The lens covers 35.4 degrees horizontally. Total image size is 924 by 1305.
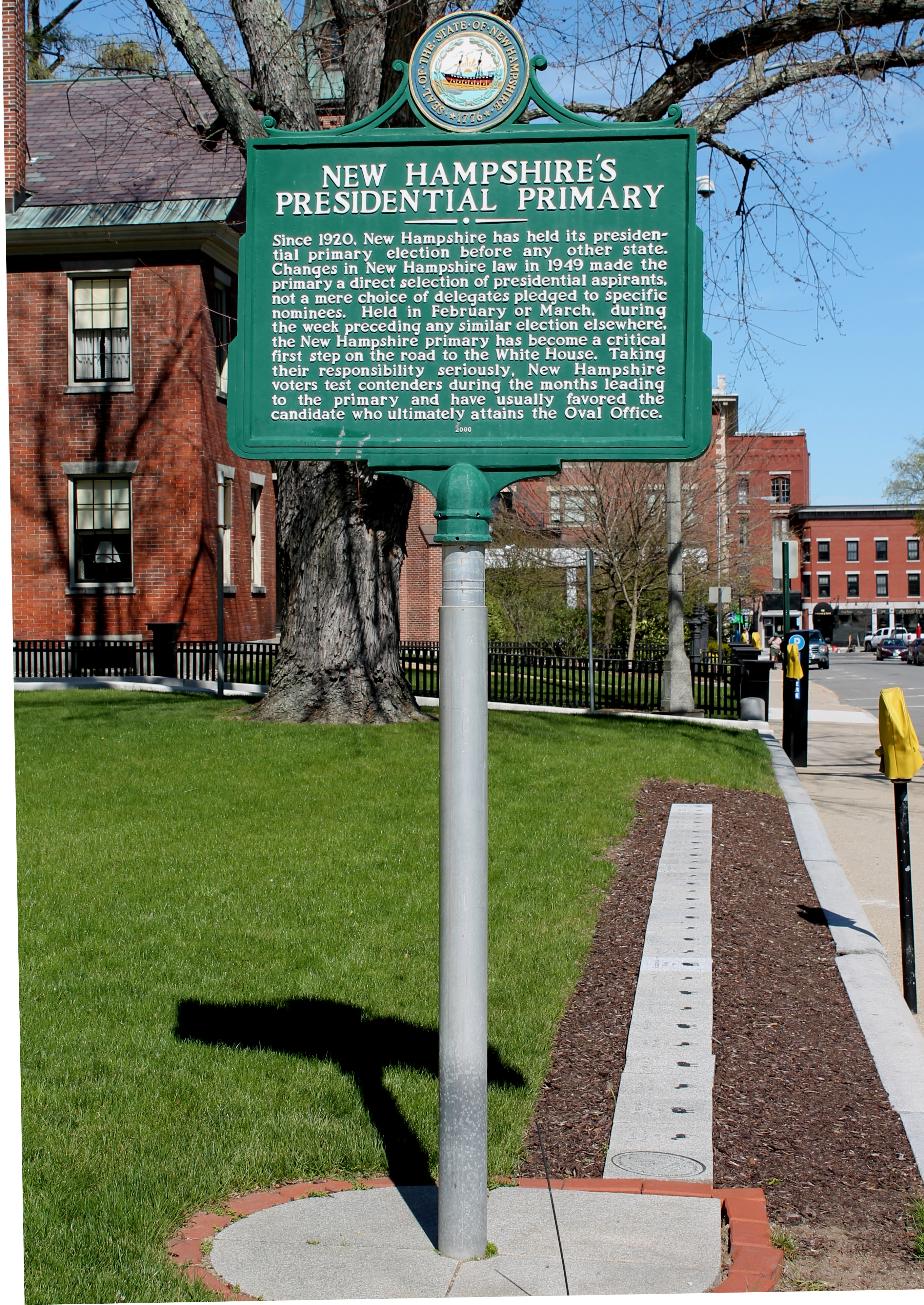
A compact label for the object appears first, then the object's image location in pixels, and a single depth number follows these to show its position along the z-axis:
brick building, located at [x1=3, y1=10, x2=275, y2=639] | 28.36
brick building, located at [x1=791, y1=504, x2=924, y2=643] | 111.94
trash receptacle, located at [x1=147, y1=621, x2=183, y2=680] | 27.12
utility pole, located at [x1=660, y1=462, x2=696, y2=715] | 23.77
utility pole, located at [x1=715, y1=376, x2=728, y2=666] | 37.84
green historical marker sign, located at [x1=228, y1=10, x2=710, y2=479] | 4.66
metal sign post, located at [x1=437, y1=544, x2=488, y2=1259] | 4.29
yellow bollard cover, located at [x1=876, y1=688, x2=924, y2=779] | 7.38
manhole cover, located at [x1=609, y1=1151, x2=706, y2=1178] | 4.89
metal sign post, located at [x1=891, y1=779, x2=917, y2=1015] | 7.46
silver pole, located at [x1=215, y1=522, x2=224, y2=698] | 22.61
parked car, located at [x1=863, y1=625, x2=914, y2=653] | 88.46
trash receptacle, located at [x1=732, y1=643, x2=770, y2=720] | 23.42
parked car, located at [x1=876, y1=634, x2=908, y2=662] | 84.69
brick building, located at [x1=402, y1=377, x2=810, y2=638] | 35.47
